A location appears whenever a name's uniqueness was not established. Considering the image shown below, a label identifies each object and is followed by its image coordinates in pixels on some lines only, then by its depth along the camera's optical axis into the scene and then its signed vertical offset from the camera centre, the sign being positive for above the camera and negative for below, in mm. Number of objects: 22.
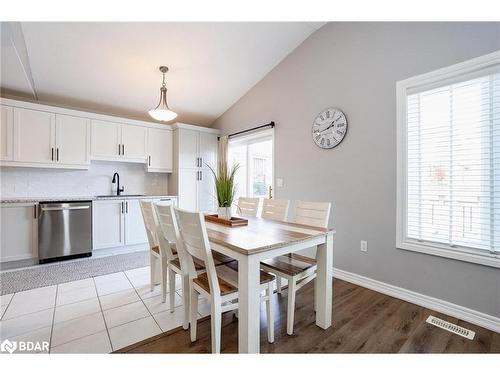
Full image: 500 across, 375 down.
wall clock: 2855 +737
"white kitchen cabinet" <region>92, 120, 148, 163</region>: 3762 +726
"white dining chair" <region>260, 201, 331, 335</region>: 1779 -644
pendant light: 2829 +872
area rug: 2621 -1087
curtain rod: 3729 +973
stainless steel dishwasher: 3143 -620
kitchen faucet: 4192 +57
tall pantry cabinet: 4449 +371
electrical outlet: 2658 -667
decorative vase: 2281 -252
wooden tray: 2107 -323
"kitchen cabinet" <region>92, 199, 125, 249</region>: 3562 -590
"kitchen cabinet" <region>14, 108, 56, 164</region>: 3191 +674
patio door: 4109 +472
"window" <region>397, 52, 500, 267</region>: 1917 +228
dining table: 1369 -421
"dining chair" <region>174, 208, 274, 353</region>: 1449 -652
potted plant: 2246 -67
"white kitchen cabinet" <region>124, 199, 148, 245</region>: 3848 -642
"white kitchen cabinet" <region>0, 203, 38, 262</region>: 2953 -597
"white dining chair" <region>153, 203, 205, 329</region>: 1720 -531
